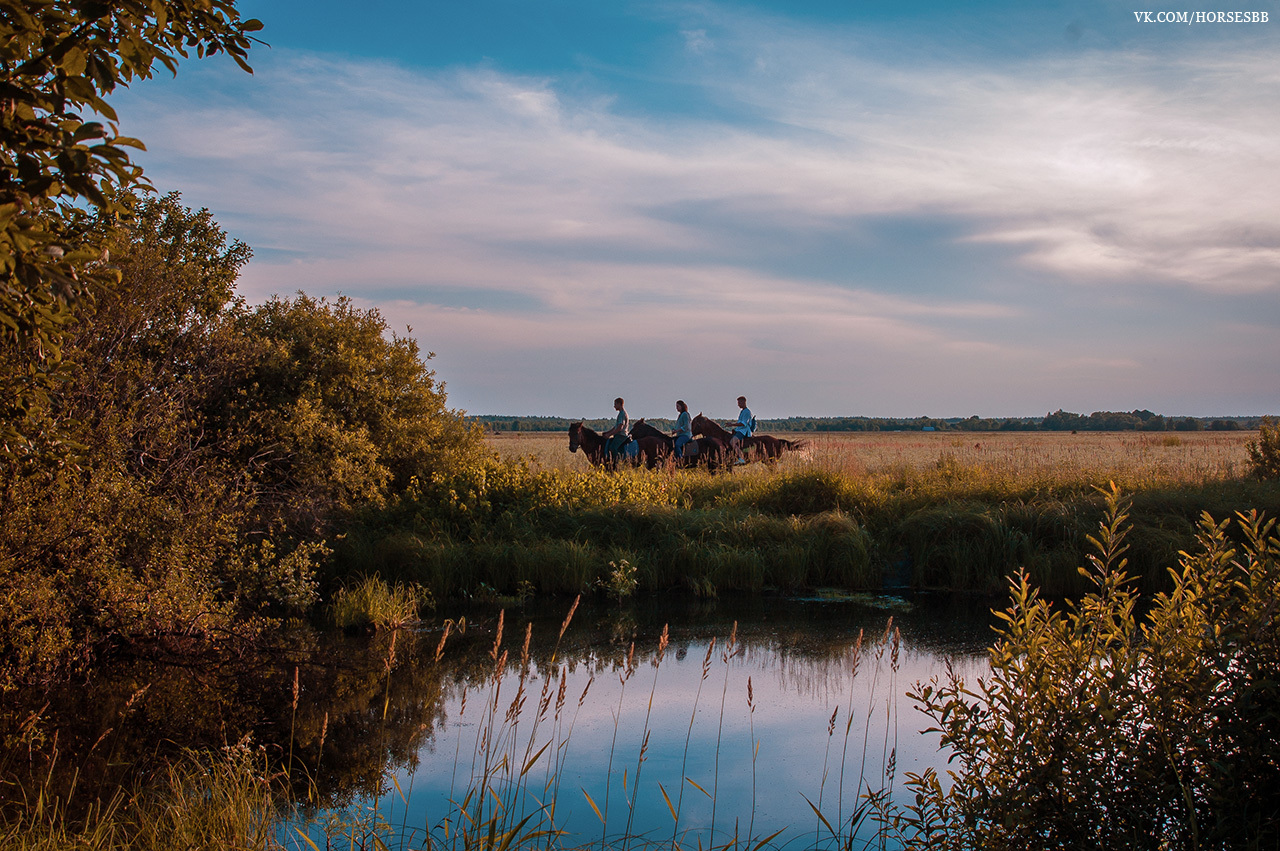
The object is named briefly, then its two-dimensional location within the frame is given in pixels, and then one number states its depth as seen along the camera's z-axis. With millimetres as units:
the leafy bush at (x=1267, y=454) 14102
